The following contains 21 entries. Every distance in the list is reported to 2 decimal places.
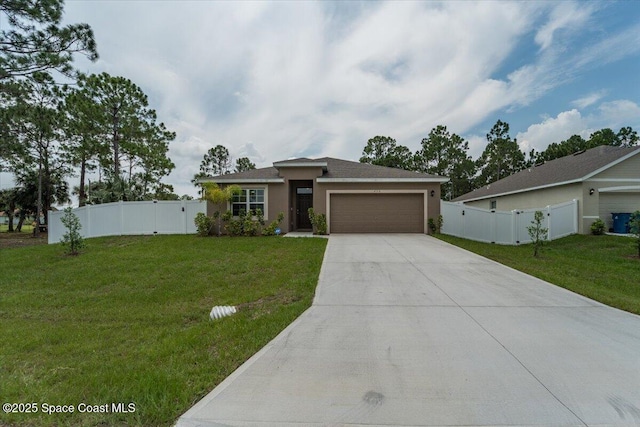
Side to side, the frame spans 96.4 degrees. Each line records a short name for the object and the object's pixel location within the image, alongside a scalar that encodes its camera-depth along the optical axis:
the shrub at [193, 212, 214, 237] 12.68
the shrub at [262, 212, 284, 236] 12.77
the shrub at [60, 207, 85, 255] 9.42
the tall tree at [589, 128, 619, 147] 31.88
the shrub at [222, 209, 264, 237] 12.75
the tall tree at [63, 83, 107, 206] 16.62
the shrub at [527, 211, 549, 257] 8.76
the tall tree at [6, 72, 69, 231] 13.36
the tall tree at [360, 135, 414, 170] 34.09
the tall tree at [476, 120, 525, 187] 32.25
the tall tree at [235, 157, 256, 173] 43.28
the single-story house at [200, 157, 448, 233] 13.87
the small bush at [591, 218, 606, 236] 12.30
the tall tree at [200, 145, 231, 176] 41.53
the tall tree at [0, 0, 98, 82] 9.70
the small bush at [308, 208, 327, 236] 13.39
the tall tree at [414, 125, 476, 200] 33.41
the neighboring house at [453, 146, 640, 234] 12.74
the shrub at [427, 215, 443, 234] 13.71
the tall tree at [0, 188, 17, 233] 23.94
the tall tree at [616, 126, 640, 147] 32.88
